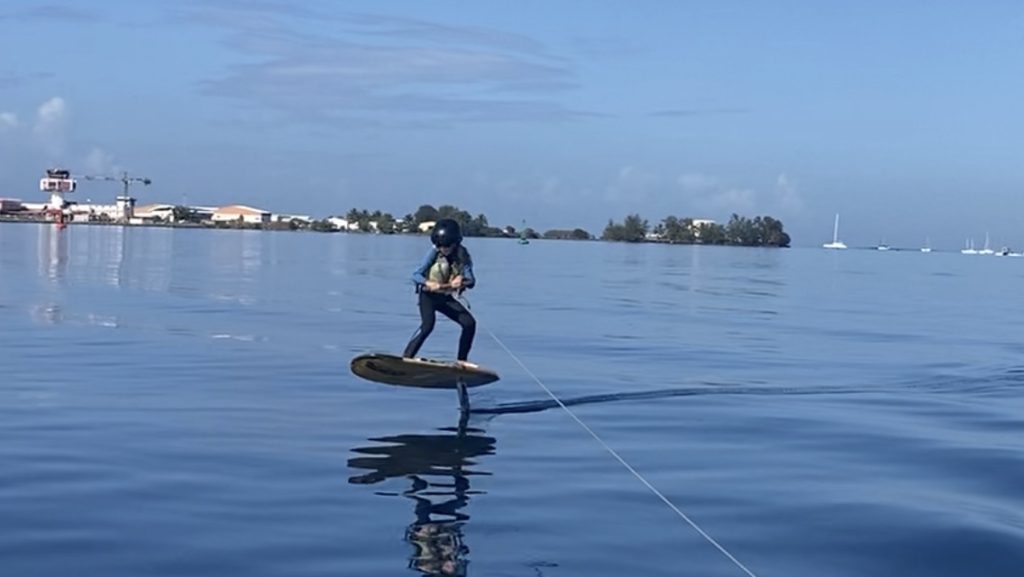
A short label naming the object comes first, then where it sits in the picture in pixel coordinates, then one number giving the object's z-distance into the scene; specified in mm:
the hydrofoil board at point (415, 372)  15680
